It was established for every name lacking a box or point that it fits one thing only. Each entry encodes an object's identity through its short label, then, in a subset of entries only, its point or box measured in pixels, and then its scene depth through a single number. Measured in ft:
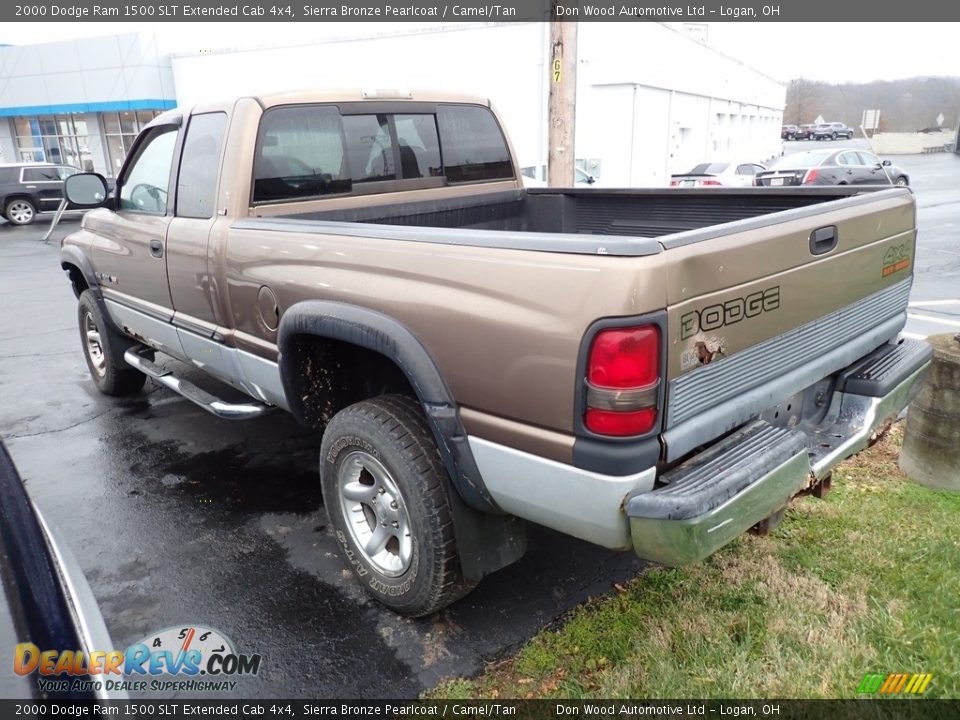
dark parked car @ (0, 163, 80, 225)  64.23
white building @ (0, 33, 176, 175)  91.50
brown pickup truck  6.81
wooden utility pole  23.35
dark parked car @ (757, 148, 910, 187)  58.75
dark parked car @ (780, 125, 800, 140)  224.94
